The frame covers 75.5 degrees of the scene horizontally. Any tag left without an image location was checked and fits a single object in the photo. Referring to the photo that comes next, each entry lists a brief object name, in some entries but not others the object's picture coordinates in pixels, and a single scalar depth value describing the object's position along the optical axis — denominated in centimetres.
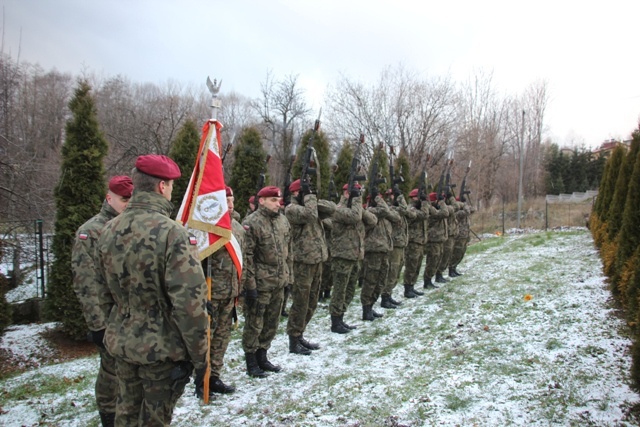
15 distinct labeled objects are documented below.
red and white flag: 425
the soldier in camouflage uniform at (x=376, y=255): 719
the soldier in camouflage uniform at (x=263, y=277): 481
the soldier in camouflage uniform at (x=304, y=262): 551
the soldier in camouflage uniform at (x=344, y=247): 656
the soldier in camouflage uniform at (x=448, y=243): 992
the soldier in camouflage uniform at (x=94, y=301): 335
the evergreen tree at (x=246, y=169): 1052
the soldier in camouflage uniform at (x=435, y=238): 924
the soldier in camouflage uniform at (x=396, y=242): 808
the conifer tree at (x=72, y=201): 711
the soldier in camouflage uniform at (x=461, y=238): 1037
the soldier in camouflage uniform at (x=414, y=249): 878
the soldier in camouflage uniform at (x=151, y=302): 237
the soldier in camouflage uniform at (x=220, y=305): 439
